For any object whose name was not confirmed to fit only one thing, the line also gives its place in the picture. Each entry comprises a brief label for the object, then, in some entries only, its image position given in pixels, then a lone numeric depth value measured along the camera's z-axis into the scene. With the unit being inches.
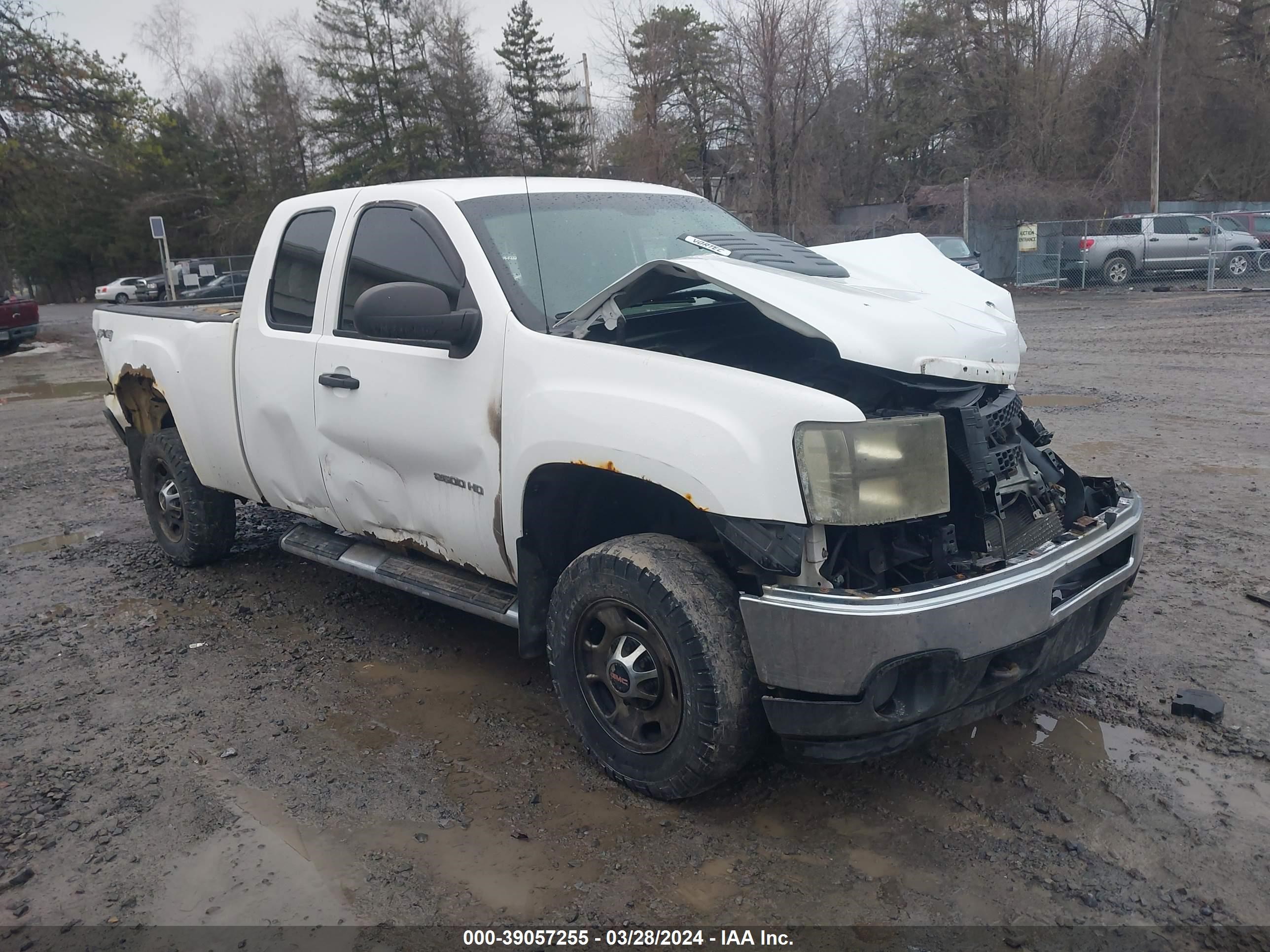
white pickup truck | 108.3
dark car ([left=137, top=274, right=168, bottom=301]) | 1662.2
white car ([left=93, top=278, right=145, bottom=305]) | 1780.3
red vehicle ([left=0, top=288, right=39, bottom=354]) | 865.5
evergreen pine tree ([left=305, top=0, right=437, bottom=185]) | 1557.6
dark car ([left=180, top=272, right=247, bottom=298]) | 1160.7
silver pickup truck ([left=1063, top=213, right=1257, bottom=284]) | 810.8
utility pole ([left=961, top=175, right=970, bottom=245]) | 880.8
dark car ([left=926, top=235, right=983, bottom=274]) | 772.0
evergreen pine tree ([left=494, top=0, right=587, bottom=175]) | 1488.7
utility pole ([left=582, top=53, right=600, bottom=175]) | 1247.5
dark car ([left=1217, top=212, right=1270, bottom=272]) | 819.4
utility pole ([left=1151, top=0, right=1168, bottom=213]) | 1186.0
